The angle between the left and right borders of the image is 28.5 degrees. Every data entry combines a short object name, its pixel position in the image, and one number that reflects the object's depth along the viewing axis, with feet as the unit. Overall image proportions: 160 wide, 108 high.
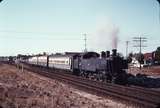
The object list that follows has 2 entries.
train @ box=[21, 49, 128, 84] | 113.80
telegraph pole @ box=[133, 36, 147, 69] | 279.14
